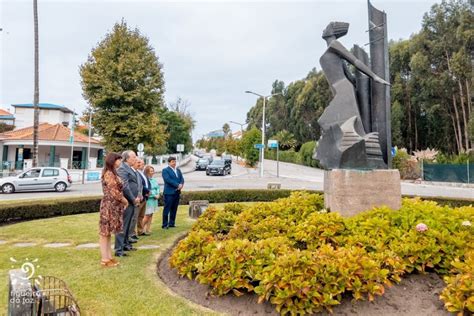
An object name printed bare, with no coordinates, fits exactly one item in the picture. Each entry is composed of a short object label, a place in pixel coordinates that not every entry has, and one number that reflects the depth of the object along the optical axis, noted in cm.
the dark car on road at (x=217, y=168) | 3284
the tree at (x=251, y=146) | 4237
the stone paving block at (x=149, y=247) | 608
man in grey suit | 549
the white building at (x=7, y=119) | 4650
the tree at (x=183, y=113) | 6192
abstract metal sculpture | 562
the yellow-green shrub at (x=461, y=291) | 297
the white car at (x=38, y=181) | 1692
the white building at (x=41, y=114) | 4512
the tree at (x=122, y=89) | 1973
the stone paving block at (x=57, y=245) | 632
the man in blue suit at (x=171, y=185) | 756
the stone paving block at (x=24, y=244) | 645
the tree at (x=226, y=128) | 11268
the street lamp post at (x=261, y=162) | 3152
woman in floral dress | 489
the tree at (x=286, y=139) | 6224
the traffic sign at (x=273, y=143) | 3248
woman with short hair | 724
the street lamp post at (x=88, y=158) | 3203
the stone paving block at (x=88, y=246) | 621
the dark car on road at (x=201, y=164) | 4303
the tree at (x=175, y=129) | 4349
